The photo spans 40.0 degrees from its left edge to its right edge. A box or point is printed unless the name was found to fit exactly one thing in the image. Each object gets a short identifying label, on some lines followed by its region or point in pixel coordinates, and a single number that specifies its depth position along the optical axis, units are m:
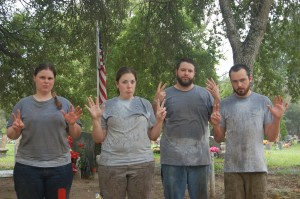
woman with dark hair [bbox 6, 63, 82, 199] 3.54
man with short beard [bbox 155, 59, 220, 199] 4.11
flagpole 9.16
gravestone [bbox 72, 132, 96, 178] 10.43
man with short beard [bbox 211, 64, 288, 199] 3.90
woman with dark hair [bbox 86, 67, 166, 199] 3.67
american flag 9.11
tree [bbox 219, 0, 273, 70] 7.60
